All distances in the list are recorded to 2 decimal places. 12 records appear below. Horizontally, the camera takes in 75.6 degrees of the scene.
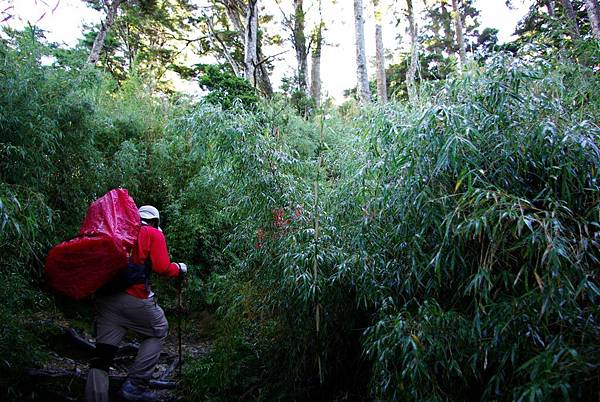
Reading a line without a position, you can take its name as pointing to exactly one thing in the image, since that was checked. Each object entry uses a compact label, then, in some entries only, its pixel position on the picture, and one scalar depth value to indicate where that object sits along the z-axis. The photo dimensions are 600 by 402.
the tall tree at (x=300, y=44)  12.68
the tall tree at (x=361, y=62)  7.40
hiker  2.84
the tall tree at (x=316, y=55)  12.70
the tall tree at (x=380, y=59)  9.34
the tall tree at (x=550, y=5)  9.82
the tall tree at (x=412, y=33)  9.60
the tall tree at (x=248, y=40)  9.59
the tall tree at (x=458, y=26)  10.79
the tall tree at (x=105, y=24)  7.36
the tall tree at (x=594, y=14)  5.76
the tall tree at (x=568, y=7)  7.88
